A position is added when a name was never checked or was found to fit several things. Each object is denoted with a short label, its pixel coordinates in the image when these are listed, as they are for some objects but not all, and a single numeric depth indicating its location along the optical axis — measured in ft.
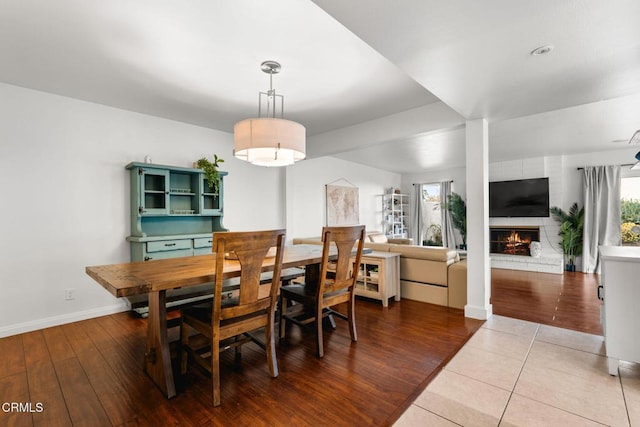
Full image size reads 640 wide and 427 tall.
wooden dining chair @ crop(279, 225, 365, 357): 7.73
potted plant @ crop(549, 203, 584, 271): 19.21
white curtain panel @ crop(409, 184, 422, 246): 27.50
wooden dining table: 5.45
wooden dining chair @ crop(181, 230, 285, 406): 5.76
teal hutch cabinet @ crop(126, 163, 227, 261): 11.23
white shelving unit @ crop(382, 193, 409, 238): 26.18
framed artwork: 20.49
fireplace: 20.98
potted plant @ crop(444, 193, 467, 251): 24.07
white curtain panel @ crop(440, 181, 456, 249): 25.34
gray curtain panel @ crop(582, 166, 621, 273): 18.33
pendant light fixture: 7.66
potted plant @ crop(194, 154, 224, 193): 12.83
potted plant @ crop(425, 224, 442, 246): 27.16
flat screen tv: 20.52
